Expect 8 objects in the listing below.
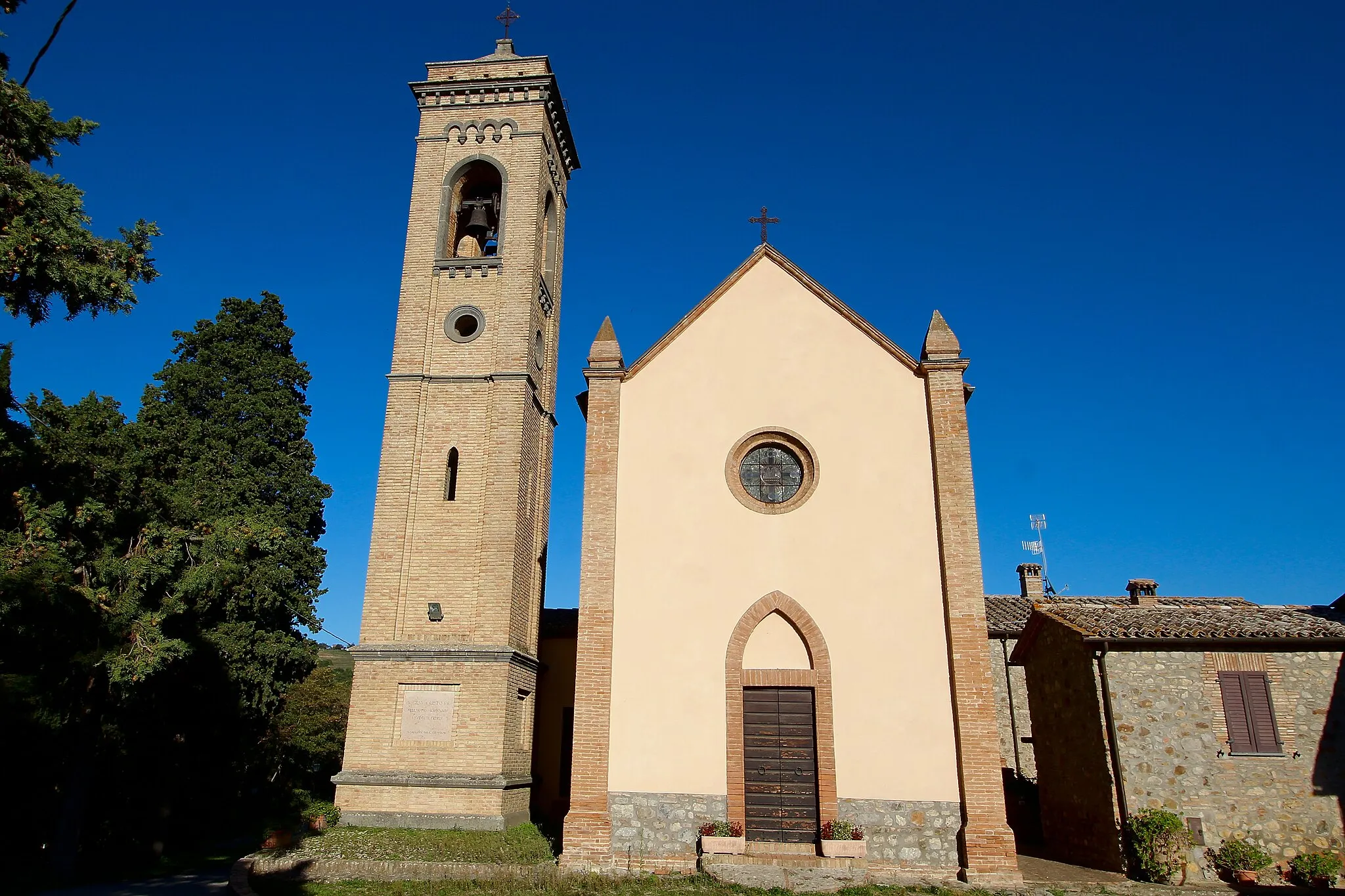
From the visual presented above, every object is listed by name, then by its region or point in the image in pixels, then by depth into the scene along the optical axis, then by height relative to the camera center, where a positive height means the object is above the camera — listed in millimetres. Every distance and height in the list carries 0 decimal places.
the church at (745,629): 12797 +1500
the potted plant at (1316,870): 12719 -2126
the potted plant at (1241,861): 12852 -2040
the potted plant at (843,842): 12188 -1718
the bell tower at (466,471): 15898 +5119
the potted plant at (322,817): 15117 -1794
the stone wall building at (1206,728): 13406 -63
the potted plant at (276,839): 13664 -1975
